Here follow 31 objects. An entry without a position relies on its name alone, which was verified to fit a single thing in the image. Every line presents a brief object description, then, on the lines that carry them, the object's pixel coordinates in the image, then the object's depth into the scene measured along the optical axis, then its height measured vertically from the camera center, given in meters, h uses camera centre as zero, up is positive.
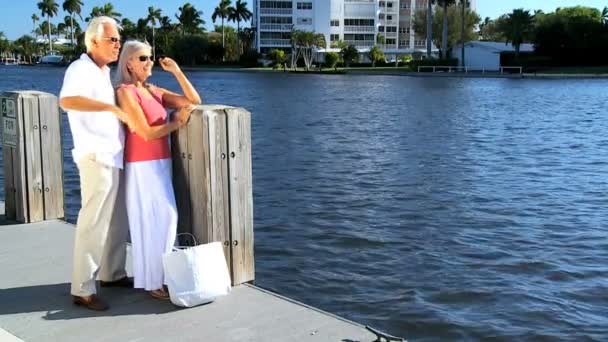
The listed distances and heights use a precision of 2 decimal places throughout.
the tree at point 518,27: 103.31 +5.48
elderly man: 4.80 -0.52
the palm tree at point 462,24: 108.18 +6.35
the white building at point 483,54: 105.69 +1.62
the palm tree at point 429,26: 112.88 +6.13
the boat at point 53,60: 169.50 +1.27
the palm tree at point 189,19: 156.25 +9.99
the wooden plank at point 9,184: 7.58 -1.24
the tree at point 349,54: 121.00 +1.85
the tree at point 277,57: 125.31 +1.33
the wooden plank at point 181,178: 5.37 -0.84
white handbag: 4.99 -1.42
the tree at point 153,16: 161.50 +10.97
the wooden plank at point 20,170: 7.26 -1.06
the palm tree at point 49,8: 191.88 +15.17
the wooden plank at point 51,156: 7.37 -0.93
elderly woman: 4.96 -0.69
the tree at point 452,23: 126.75 +7.39
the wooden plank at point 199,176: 5.20 -0.80
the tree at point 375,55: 120.56 +1.68
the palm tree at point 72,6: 183.12 +14.87
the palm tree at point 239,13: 154.38 +10.99
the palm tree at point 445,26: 108.94 +5.88
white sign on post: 7.37 -0.57
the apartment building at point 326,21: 134.38 +8.17
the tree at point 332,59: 117.81 +0.99
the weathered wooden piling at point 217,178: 5.23 -0.83
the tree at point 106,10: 166.49 +12.87
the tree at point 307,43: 122.56 +3.83
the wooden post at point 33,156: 7.30 -0.92
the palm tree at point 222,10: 153.88 +11.57
